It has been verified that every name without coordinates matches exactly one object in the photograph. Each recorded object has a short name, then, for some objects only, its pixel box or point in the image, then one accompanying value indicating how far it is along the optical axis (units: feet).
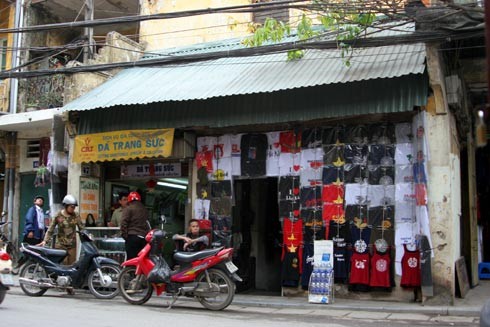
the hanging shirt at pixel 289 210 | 35.27
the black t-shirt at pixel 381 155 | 33.19
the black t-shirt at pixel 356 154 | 33.86
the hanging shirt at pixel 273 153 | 36.32
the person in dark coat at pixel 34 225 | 45.47
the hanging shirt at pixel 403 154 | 32.63
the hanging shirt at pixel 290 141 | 35.76
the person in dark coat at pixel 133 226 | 34.14
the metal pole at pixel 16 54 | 51.85
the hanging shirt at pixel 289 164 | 35.60
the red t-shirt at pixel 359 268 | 32.96
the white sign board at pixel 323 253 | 33.19
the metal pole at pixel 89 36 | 45.57
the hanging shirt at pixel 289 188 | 35.45
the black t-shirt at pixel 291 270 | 34.88
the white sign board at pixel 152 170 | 41.34
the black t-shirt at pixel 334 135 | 34.63
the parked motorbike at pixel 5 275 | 25.50
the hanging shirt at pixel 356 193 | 33.58
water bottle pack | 32.04
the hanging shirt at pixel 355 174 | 33.73
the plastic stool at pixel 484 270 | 43.75
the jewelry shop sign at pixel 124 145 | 37.93
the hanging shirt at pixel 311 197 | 34.73
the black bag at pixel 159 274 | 29.89
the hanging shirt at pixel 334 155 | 34.37
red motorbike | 28.89
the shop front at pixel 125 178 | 38.55
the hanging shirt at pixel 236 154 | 37.37
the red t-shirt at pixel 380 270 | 32.39
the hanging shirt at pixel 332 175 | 34.24
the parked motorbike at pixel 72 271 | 33.09
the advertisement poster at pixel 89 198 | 42.27
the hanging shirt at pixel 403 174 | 32.42
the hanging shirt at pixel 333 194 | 34.12
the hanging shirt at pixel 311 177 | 34.83
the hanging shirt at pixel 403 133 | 32.89
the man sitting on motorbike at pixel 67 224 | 35.96
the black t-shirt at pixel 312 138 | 35.14
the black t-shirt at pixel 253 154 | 36.73
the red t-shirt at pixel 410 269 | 31.48
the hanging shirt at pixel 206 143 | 38.47
